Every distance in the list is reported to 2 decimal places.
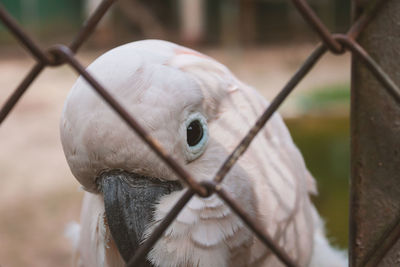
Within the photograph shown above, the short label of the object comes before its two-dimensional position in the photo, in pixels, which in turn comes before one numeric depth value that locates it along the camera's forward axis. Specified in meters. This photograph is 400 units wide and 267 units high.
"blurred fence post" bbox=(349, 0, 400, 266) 0.27
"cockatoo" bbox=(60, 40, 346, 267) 0.30
